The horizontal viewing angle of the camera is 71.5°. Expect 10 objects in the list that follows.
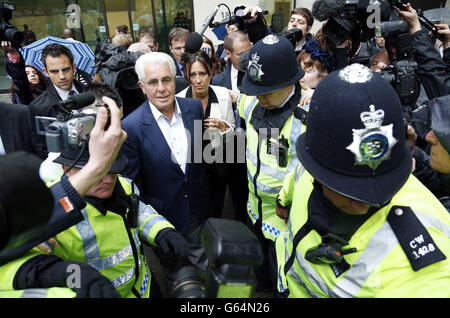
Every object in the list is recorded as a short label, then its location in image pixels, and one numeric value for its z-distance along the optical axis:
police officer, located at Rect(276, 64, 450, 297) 0.97
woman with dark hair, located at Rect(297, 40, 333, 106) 2.79
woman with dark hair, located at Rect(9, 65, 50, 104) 4.09
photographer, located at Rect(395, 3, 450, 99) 2.36
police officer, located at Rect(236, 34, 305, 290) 2.05
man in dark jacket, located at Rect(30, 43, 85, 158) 3.09
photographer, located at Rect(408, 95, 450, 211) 1.33
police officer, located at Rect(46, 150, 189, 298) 1.45
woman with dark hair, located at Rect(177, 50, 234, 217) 2.83
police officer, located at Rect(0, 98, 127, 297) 1.05
